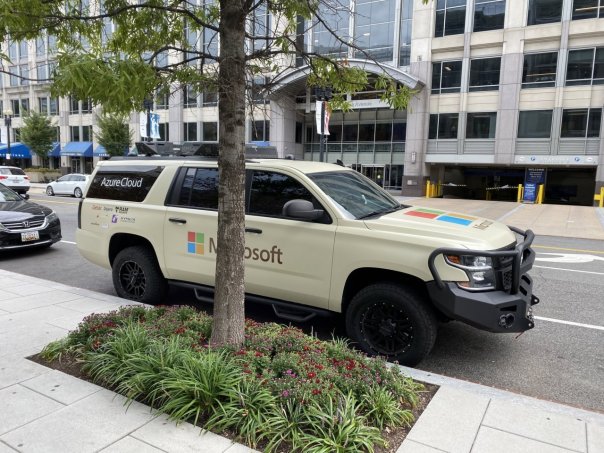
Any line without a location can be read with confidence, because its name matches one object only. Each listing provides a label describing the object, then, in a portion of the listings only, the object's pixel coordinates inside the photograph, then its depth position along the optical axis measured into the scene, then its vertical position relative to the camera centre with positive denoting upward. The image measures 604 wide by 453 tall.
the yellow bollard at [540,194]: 29.51 -1.25
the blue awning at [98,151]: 46.55 +0.95
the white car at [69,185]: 28.06 -1.53
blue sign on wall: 30.14 -0.52
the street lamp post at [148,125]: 21.14 +1.76
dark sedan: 9.05 -1.30
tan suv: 4.07 -0.82
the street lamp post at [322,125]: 15.67 +1.44
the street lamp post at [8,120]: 38.44 +3.14
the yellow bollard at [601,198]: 26.91 -1.30
